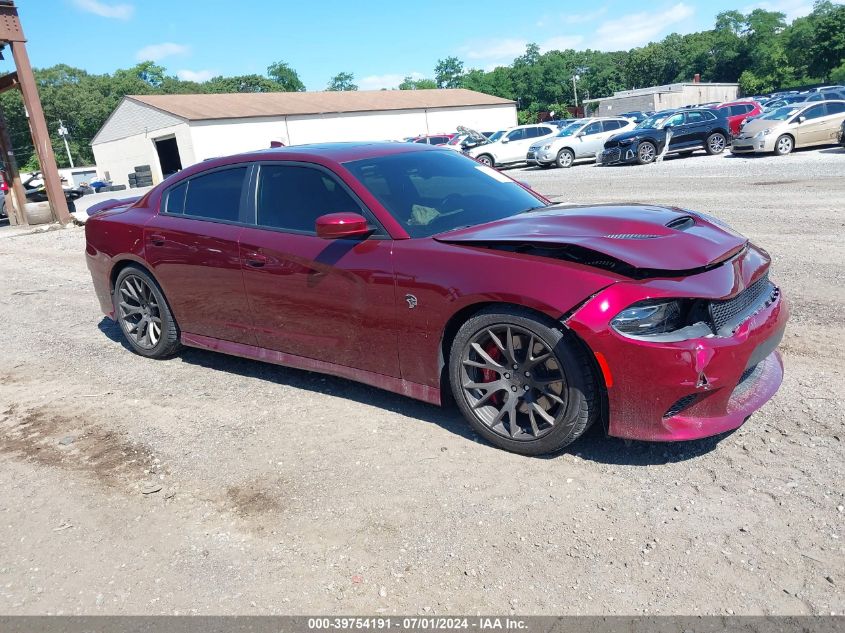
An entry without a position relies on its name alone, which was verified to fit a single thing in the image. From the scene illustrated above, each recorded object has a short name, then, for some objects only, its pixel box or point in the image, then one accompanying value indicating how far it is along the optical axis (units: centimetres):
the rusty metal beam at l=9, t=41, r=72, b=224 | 1725
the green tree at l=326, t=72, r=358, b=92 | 15412
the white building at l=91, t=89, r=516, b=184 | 4466
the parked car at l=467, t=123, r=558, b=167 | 2708
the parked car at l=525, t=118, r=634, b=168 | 2514
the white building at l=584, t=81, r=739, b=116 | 6328
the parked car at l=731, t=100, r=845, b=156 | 1955
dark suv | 2180
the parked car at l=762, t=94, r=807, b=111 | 3353
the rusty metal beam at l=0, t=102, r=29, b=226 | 1842
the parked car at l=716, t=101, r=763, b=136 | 2427
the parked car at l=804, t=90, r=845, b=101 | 2747
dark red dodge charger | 317
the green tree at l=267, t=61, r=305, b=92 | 13650
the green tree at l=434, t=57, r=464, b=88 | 13962
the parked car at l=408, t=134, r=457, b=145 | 3042
